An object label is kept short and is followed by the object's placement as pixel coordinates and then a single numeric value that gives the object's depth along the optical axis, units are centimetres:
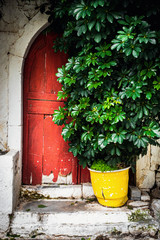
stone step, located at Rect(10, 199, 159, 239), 282
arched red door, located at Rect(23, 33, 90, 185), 343
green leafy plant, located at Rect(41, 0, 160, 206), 239
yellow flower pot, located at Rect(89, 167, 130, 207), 291
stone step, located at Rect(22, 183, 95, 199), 337
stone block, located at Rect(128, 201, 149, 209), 306
